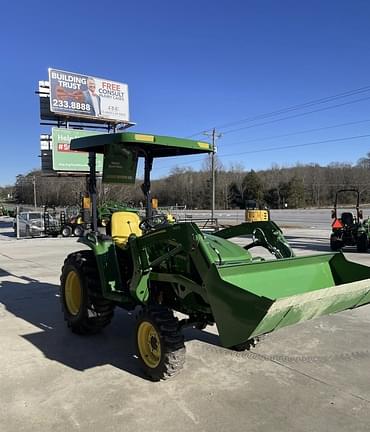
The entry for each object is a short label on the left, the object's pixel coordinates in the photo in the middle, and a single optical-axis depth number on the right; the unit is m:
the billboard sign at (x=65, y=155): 30.91
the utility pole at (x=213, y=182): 33.06
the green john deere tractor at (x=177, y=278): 3.52
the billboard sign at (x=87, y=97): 32.31
